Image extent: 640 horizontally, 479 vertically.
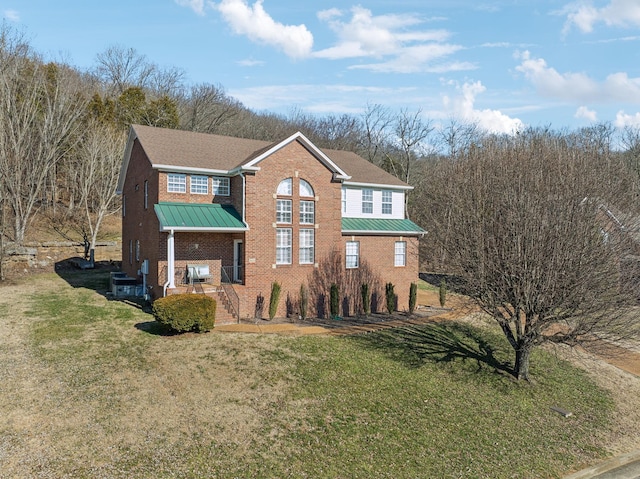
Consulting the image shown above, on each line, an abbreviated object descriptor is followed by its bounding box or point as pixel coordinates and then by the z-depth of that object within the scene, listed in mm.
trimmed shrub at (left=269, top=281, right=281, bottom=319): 17984
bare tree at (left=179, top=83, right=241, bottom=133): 47625
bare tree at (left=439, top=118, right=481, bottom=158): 49625
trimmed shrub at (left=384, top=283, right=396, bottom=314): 21609
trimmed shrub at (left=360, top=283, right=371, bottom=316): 20953
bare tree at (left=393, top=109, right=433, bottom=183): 49938
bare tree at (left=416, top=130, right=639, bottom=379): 11445
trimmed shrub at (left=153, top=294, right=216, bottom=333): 14289
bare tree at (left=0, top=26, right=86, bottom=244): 26438
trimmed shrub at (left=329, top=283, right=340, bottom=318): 19609
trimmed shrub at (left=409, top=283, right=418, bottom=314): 21922
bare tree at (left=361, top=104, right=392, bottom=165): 54125
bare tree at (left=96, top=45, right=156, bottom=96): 48750
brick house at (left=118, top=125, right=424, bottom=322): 18016
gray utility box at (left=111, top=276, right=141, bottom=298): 20422
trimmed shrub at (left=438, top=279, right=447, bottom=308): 23828
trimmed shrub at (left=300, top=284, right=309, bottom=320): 18859
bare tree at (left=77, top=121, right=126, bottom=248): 32594
